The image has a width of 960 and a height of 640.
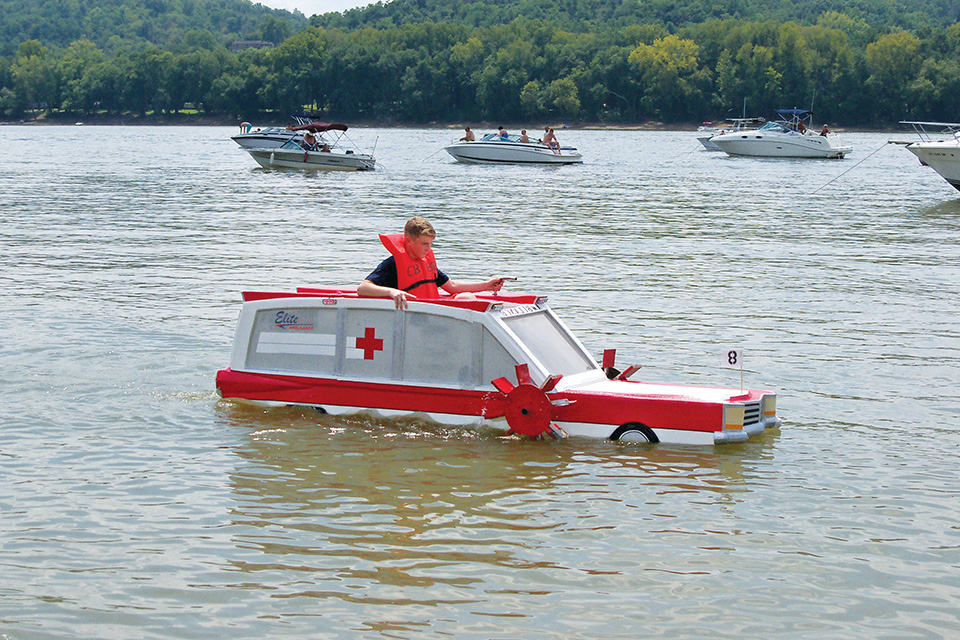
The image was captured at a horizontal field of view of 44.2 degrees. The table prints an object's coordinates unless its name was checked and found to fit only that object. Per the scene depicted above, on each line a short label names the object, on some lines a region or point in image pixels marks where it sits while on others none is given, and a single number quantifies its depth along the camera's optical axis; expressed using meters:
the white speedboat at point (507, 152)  61.06
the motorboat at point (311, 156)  56.25
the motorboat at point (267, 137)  60.71
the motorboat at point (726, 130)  78.38
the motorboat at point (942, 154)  37.03
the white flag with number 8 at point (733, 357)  10.62
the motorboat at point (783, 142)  69.75
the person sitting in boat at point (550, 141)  62.03
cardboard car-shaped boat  10.55
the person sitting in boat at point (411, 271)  11.22
